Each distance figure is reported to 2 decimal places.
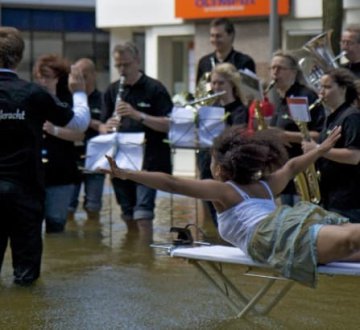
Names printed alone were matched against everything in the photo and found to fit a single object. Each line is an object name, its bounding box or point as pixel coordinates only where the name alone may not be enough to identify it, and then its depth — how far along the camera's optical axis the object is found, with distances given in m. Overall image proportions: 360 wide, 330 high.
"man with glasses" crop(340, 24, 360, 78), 10.08
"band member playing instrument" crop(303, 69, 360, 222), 8.23
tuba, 10.22
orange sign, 17.05
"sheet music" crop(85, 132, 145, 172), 10.66
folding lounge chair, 6.24
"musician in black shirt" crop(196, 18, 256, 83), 11.46
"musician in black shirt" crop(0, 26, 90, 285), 7.96
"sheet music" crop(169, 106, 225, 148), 10.32
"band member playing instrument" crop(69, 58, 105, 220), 12.43
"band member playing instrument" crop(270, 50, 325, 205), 9.78
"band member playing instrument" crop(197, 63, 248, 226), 10.22
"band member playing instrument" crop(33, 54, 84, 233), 10.64
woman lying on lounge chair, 6.23
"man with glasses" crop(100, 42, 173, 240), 11.09
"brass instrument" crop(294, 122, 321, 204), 8.72
